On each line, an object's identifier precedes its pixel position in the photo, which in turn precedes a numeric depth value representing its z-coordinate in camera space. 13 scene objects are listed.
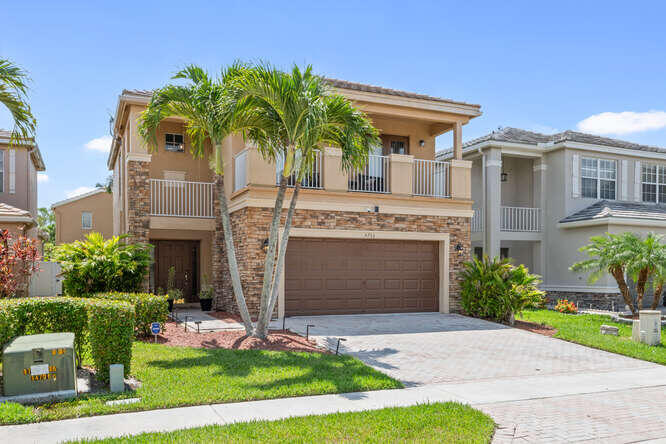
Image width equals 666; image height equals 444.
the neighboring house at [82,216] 32.91
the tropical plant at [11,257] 10.50
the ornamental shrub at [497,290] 14.14
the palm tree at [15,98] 8.42
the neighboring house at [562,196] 19.95
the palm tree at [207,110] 10.37
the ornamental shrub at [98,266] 12.40
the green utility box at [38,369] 6.51
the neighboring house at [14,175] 20.47
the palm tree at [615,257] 15.28
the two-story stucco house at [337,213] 14.12
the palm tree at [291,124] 10.09
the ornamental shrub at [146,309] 10.59
